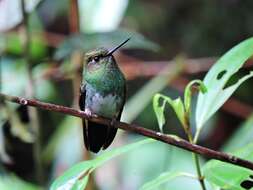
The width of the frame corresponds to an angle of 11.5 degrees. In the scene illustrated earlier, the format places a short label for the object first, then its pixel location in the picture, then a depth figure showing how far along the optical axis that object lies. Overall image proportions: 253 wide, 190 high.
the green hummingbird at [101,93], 5.31
